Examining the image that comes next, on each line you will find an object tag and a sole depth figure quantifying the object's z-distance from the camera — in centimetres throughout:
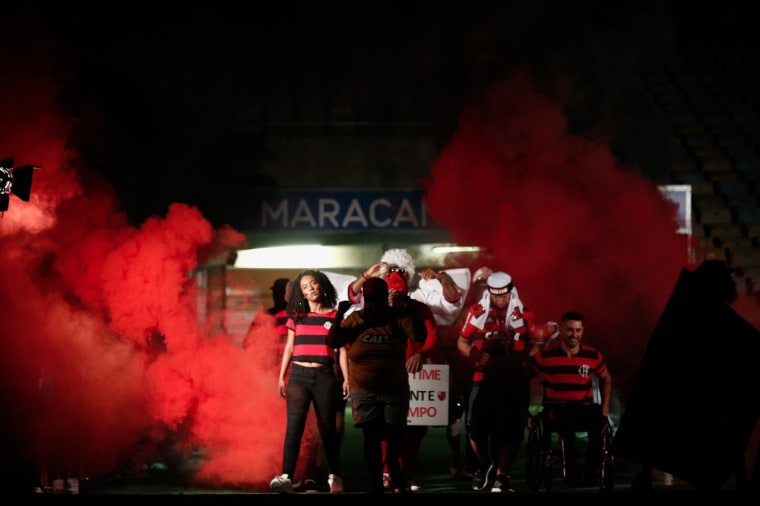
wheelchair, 1866
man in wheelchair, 1947
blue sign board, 3005
